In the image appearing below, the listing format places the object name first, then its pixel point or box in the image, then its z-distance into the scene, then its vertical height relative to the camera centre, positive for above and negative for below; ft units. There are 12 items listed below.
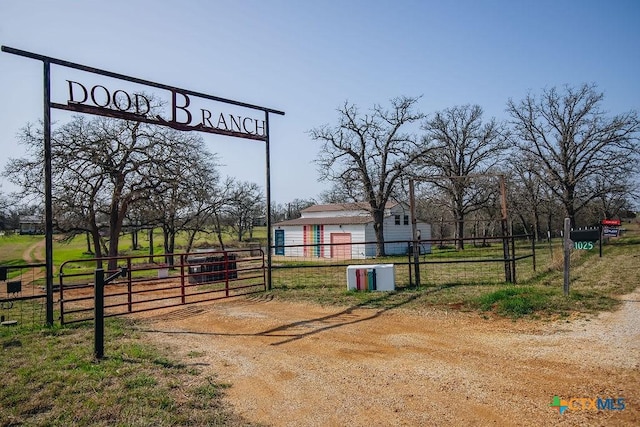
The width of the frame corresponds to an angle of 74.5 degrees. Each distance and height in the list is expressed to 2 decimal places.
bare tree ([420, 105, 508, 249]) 106.42 +18.77
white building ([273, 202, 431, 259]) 104.32 -0.90
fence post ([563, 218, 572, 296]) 29.01 -2.02
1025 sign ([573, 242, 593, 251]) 29.46 -1.68
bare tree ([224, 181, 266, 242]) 95.71 +6.95
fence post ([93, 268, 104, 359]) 19.56 -3.79
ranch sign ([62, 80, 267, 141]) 27.12 +8.74
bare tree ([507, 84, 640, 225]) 98.22 +16.79
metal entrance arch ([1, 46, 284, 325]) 26.27 +8.69
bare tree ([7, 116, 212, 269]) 59.41 +9.23
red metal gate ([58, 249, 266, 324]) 30.27 -5.98
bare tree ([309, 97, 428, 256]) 93.56 +13.48
